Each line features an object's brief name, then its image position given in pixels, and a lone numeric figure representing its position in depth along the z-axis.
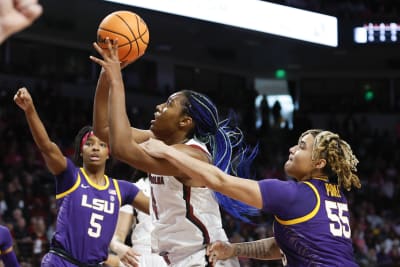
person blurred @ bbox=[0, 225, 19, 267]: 8.87
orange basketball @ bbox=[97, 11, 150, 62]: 6.27
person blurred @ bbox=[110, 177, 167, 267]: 9.09
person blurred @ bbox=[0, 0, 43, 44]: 2.93
